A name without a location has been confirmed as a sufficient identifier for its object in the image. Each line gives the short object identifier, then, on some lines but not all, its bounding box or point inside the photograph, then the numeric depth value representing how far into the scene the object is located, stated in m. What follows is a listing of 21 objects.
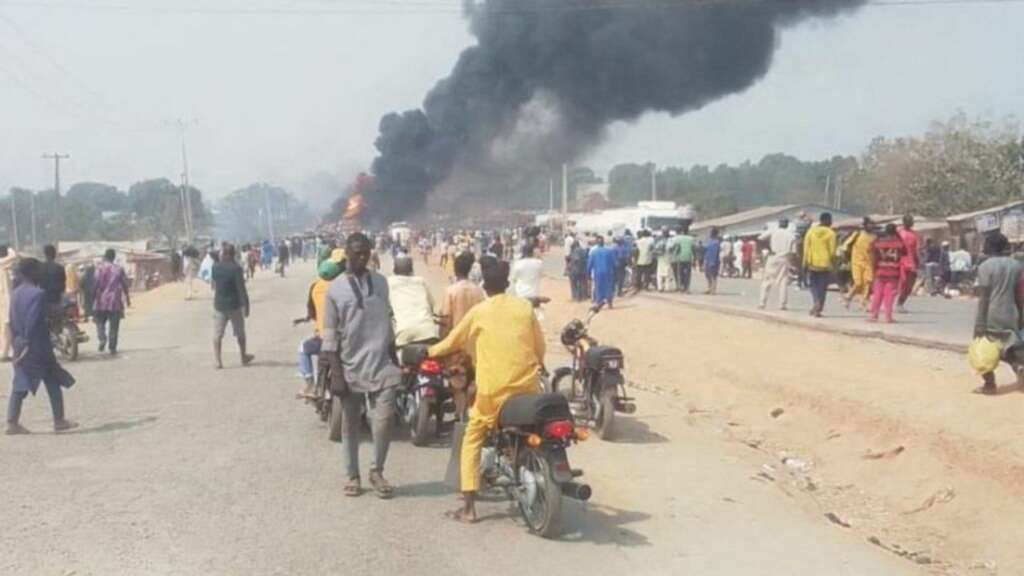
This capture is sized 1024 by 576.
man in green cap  9.81
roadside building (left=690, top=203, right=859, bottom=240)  51.06
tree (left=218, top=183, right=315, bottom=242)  114.50
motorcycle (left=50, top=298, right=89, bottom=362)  15.91
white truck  44.09
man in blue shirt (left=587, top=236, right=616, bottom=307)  21.91
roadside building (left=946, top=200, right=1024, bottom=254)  26.19
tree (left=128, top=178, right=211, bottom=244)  89.56
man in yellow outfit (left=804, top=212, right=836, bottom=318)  16.31
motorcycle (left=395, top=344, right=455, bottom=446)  8.80
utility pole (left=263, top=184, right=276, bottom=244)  81.31
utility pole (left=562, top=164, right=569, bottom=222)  50.85
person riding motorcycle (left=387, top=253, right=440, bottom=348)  9.32
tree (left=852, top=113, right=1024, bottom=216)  47.31
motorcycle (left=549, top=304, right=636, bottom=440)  9.71
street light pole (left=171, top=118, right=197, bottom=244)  57.34
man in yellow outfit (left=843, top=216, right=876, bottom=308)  16.34
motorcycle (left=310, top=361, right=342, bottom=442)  9.16
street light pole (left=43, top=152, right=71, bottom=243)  54.46
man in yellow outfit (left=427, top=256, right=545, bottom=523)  6.54
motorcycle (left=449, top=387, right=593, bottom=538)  6.29
